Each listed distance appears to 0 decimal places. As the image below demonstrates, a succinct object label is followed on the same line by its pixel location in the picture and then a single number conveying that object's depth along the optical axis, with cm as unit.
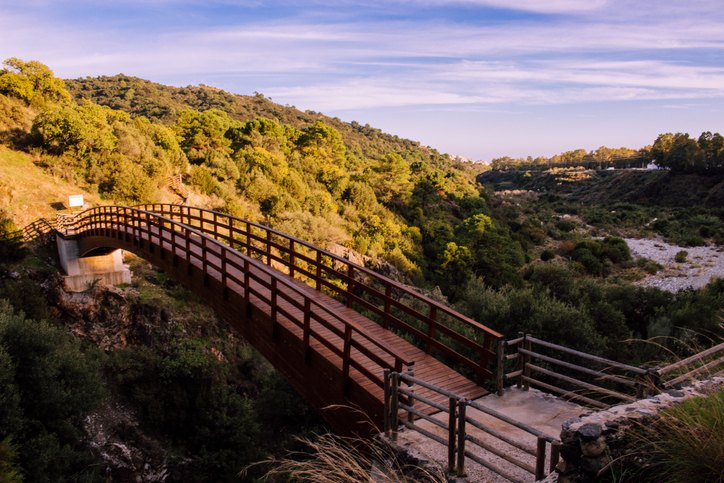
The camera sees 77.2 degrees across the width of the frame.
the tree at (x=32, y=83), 2605
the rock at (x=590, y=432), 354
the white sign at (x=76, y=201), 1866
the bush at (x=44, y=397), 945
